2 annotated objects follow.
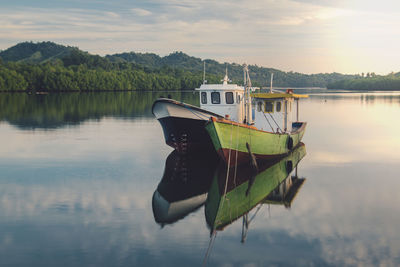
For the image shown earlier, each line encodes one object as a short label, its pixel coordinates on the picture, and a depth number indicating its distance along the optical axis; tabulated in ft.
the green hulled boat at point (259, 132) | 80.43
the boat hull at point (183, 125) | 90.79
